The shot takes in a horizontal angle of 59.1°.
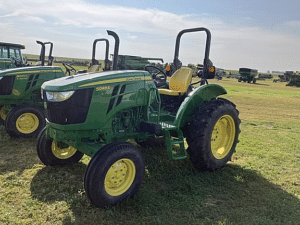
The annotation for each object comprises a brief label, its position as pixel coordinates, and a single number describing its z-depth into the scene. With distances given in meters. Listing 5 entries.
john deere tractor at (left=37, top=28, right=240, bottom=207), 3.14
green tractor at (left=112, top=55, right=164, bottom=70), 15.01
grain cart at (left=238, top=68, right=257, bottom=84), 34.05
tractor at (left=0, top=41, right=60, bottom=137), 5.84
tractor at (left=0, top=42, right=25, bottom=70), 11.08
